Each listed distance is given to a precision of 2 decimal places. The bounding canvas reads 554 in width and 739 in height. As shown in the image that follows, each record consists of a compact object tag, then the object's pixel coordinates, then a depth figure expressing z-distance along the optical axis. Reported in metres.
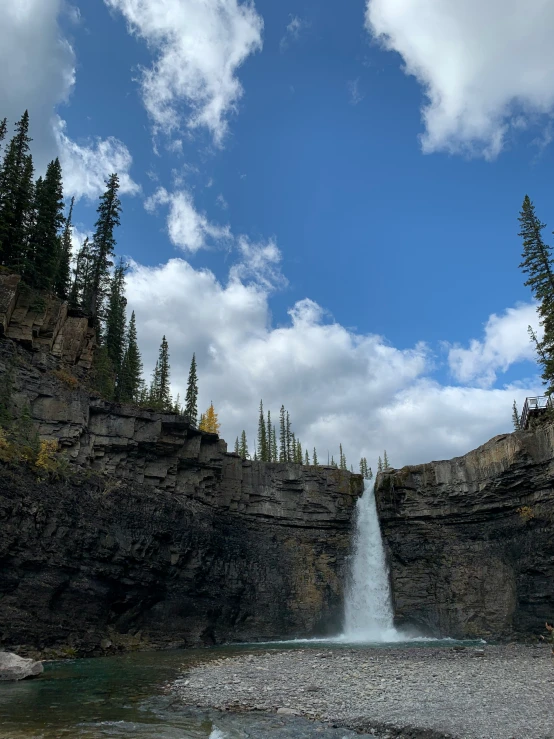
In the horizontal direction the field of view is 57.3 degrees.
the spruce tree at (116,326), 54.25
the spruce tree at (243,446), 95.55
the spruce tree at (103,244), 48.34
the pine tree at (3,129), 40.66
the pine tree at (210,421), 81.99
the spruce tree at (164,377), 66.29
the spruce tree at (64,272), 45.24
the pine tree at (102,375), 39.53
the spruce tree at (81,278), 47.04
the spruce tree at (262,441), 81.25
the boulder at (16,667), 18.56
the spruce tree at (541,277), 35.62
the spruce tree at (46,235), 38.62
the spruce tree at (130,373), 52.38
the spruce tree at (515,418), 78.25
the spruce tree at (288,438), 93.83
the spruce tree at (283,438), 90.59
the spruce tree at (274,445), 94.02
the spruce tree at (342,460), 113.84
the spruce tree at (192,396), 70.19
